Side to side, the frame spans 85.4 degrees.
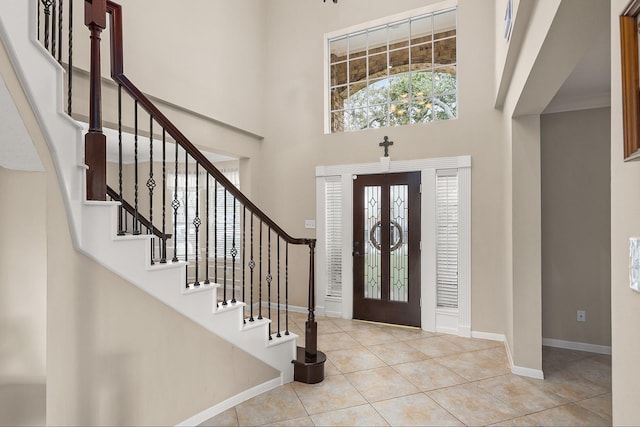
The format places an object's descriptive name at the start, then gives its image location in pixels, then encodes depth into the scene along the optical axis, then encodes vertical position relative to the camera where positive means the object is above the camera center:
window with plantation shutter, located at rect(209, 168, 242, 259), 5.46 -0.09
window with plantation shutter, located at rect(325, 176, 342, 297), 4.94 -0.31
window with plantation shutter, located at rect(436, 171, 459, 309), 4.25 -0.33
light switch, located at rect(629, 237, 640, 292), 0.84 -0.13
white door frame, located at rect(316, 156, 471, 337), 4.16 -0.34
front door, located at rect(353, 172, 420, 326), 4.45 -0.47
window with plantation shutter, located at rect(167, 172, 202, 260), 5.95 -0.05
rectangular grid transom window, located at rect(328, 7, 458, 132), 4.52 +1.94
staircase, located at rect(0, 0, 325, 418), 1.60 +0.03
